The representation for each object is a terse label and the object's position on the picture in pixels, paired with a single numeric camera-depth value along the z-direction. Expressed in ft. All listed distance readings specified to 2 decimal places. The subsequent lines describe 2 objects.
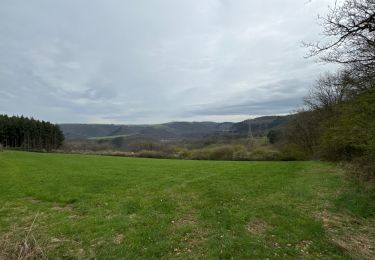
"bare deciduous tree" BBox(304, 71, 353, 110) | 119.44
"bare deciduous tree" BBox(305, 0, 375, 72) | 26.04
